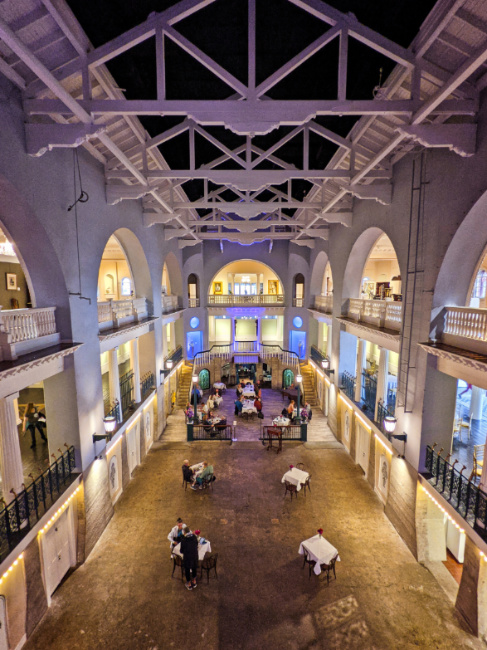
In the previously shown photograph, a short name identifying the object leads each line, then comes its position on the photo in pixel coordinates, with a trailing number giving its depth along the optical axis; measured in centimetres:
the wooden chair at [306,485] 1128
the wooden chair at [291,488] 1110
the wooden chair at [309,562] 812
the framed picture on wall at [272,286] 2870
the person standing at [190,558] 760
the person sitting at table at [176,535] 825
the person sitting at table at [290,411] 1692
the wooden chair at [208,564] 787
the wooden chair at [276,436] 1453
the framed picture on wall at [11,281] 1428
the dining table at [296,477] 1101
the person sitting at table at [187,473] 1146
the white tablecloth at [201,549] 809
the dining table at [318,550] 781
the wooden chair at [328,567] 787
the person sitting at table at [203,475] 1134
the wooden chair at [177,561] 805
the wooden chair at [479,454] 871
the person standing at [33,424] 1032
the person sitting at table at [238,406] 1817
